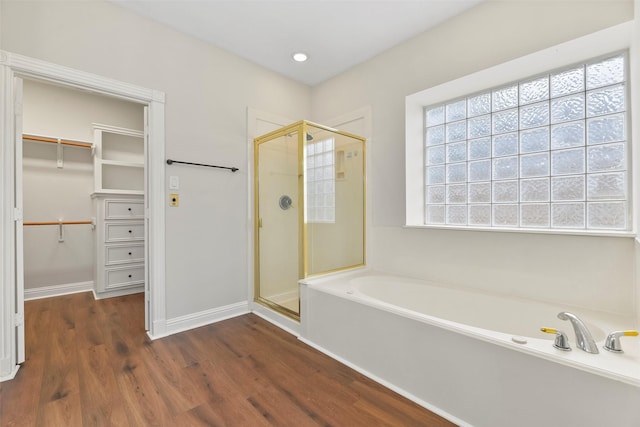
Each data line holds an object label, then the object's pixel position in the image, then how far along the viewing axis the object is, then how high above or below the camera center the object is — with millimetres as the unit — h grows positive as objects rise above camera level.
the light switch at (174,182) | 2262 +263
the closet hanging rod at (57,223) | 2963 -104
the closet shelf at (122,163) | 3251 +614
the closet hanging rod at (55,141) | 2947 +824
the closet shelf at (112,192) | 3018 +244
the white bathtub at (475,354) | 990 -686
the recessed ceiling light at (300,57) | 2646 +1549
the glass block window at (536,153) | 1678 +436
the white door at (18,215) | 1693 -9
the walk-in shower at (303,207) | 2430 +57
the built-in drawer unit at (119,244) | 3068 -357
